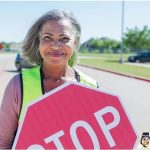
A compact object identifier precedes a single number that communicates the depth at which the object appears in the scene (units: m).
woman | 1.79
